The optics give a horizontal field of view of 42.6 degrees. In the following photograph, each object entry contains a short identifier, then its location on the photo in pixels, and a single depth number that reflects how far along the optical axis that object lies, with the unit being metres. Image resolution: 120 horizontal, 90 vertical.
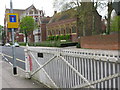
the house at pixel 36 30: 58.69
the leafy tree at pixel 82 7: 25.91
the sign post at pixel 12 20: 7.82
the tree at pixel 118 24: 28.19
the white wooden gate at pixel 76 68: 2.94
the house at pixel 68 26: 28.58
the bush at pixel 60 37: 43.14
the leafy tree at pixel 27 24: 49.59
